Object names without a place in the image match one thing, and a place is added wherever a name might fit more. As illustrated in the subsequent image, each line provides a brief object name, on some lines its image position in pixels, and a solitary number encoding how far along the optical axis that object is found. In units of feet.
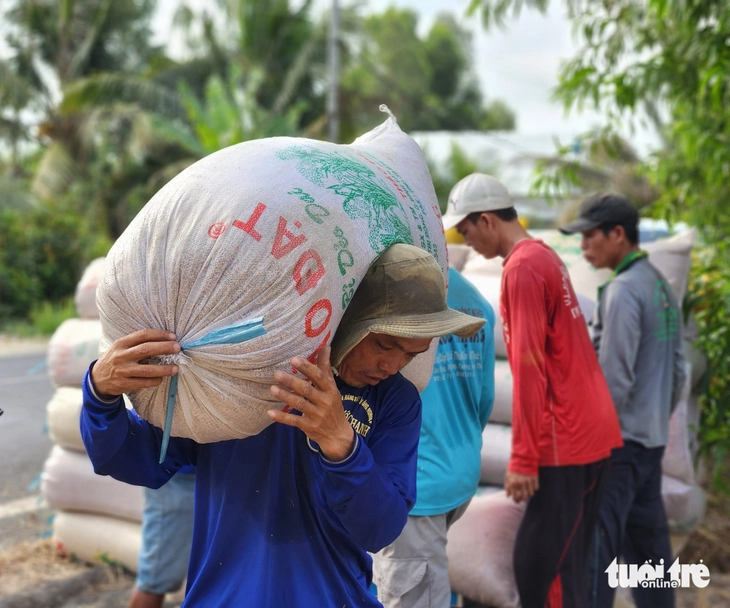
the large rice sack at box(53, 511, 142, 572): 12.64
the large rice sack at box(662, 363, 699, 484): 12.69
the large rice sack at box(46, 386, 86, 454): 12.66
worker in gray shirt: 10.47
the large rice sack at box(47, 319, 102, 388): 12.57
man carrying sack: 4.85
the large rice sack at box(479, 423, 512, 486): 11.76
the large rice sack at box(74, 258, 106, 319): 12.38
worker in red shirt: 9.24
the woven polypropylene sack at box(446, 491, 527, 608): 10.84
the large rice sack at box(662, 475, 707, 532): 12.46
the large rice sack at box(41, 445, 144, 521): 12.58
